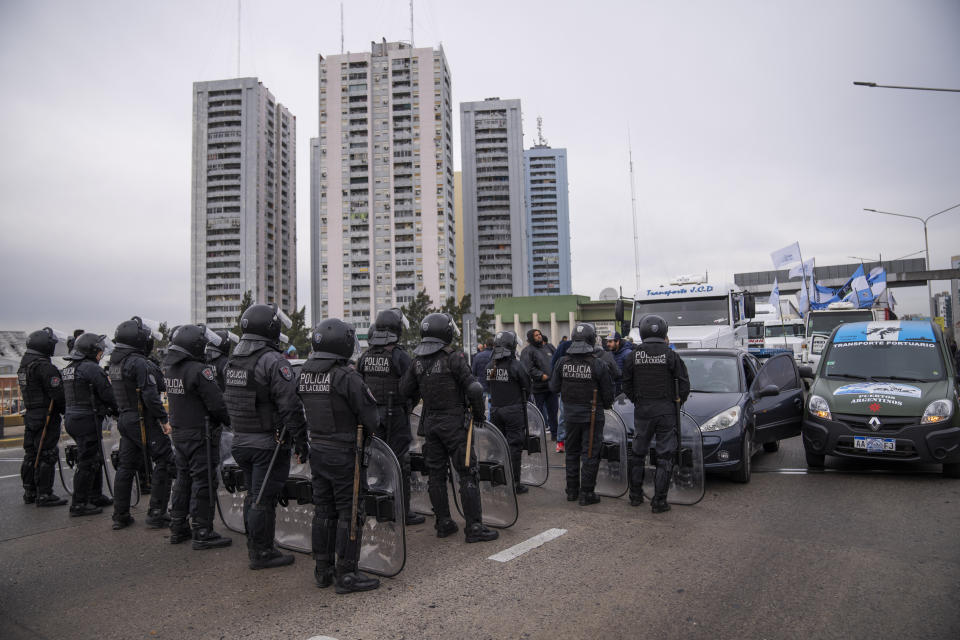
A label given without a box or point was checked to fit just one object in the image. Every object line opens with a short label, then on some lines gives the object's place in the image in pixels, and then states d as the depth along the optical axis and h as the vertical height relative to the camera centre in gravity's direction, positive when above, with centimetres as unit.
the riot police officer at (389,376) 632 -24
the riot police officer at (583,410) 692 -70
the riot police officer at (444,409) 572 -55
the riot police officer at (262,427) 509 -58
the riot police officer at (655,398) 659 -57
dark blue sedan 743 -81
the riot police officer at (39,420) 797 -75
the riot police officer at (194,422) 596 -62
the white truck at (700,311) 1451 +78
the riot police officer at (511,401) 762 -64
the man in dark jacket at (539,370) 1028 -37
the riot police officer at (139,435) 666 -80
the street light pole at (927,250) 3346 +488
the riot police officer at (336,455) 463 -75
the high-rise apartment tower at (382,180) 10106 +2768
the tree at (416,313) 6506 +391
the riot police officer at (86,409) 731 -57
